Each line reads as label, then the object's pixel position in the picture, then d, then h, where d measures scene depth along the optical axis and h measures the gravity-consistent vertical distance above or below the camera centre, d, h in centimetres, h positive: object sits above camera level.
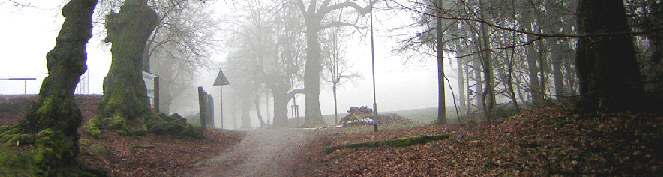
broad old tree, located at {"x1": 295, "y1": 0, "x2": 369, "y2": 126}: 2516 +320
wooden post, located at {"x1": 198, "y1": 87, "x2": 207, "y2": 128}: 1530 +21
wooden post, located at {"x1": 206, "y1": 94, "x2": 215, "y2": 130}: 1966 -11
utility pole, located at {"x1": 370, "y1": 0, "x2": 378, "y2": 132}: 1417 +140
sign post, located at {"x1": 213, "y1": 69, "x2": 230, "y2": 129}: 1798 +121
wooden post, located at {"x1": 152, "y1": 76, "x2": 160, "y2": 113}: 1428 +54
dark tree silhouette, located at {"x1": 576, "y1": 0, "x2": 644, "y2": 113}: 644 +52
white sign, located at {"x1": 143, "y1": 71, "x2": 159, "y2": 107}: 1280 +83
